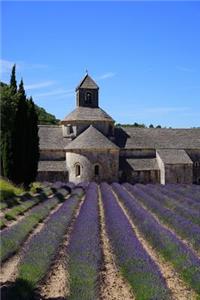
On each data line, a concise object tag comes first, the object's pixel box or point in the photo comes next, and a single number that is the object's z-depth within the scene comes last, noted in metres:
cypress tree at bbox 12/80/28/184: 29.30
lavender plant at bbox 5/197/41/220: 17.65
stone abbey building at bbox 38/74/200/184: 42.47
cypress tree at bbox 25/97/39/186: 30.73
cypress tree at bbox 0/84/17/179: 28.97
